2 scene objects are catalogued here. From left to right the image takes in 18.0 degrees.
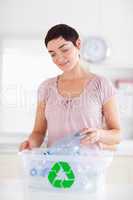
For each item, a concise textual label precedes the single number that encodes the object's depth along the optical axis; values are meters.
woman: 1.99
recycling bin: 1.68
